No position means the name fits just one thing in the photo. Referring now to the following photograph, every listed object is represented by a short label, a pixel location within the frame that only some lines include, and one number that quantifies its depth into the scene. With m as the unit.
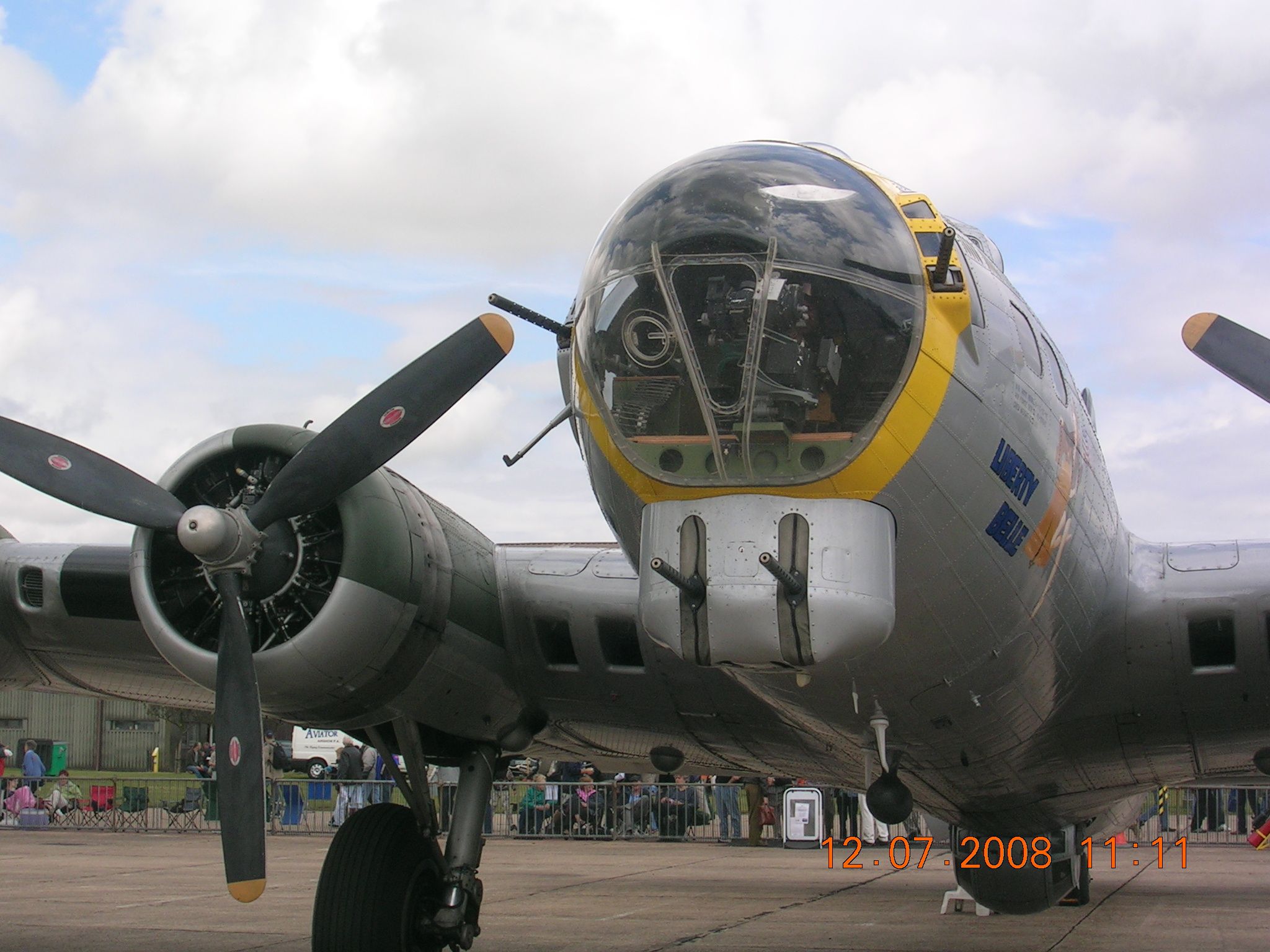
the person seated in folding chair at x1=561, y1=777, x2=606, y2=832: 24.69
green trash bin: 43.72
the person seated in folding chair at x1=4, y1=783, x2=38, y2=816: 26.52
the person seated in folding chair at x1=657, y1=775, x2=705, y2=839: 24.28
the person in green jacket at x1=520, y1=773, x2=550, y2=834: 25.00
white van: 46.59
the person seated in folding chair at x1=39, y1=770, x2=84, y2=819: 26.64
